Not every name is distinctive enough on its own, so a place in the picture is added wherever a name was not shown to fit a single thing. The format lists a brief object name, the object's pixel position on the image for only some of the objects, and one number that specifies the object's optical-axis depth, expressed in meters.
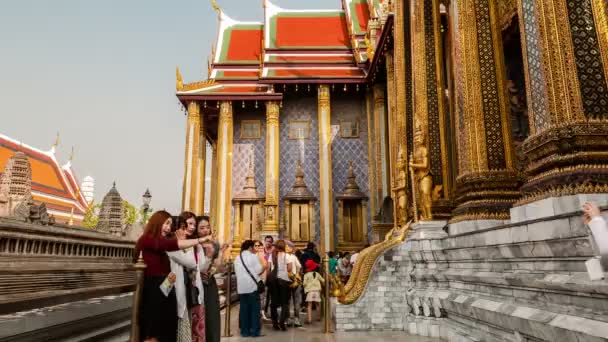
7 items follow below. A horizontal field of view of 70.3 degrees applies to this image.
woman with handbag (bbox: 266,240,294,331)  6.32
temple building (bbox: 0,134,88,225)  27.09
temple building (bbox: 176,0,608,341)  3.20
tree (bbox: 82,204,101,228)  34.10
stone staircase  2.74
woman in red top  3.02
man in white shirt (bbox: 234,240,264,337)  5.48
